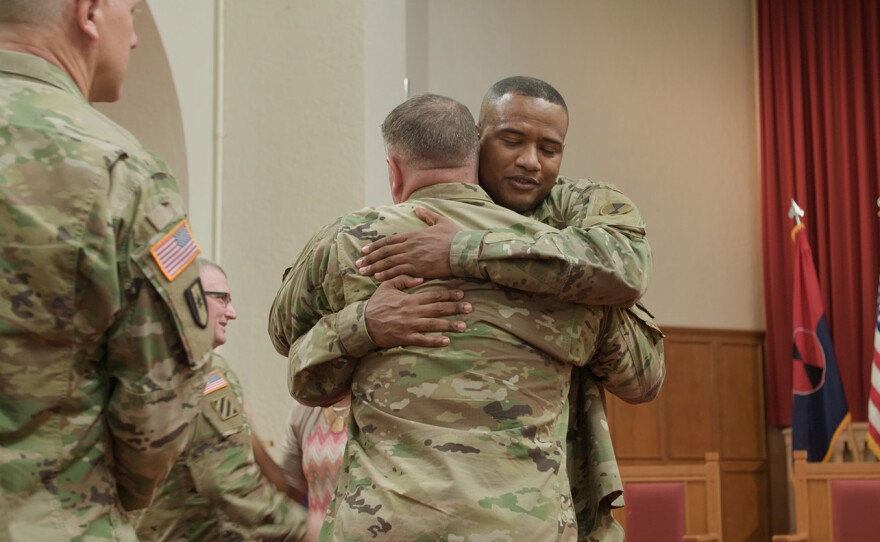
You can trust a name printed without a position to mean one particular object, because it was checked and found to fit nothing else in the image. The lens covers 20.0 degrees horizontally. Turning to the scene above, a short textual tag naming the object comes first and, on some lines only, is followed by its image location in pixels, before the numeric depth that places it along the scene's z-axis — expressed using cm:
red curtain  1292
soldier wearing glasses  504
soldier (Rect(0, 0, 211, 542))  387
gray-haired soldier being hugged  426
